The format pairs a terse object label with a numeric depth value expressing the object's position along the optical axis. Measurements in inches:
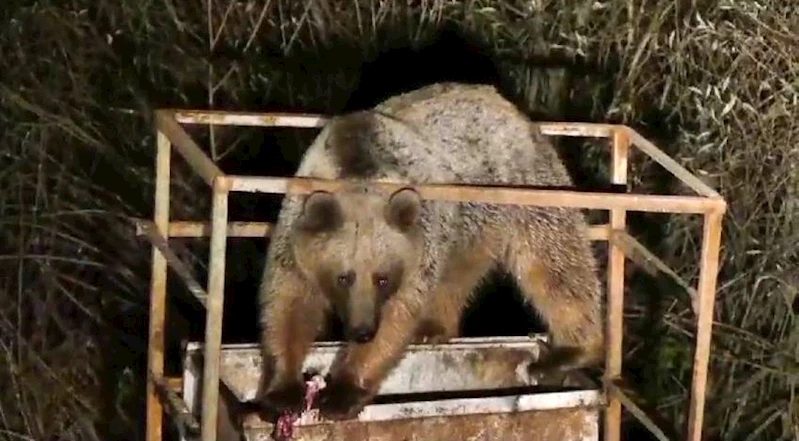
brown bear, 248.2
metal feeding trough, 251.4
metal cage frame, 217.6
